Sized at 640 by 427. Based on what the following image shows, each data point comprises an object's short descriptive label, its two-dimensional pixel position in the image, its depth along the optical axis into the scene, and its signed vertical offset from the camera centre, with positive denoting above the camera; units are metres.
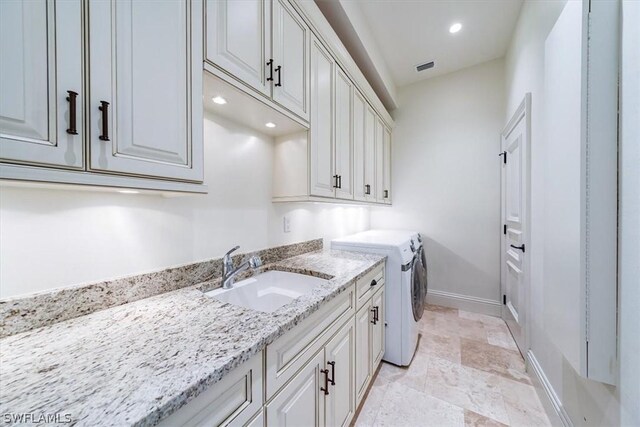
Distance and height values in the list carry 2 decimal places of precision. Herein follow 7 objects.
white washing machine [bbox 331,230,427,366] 1.86 -0.66
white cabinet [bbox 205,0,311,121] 0.95 +0.76
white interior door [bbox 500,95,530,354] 1.98 -0.12
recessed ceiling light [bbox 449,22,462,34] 2.27 +1.76
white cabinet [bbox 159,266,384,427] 0.62 -0.59
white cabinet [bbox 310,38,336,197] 1.54 +0.59
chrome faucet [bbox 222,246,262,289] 1.19 -0.29
